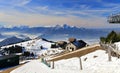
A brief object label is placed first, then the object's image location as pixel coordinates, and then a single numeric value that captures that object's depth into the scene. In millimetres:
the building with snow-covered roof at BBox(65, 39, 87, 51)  37032
